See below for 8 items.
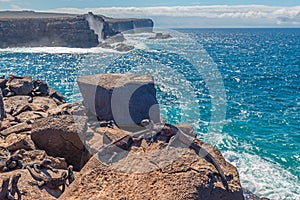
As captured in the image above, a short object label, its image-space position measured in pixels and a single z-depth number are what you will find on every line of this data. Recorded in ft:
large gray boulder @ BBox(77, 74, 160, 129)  41.24
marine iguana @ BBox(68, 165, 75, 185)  32.22
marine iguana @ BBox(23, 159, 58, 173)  32.87
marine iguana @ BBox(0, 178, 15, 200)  27.07
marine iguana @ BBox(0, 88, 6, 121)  52.08
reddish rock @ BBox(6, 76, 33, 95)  72.13
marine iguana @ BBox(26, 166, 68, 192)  30.91
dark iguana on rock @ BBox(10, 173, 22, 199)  27.96
